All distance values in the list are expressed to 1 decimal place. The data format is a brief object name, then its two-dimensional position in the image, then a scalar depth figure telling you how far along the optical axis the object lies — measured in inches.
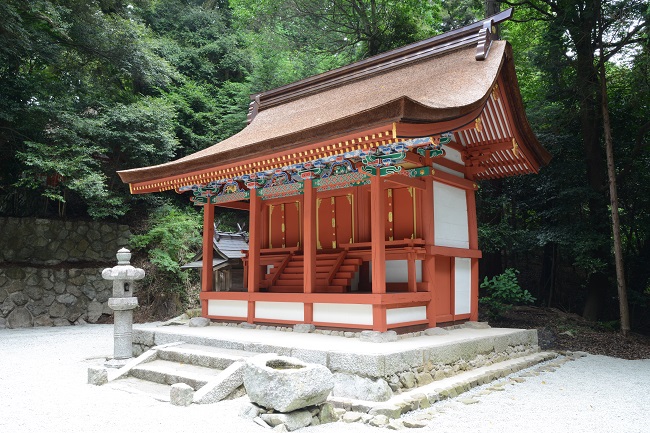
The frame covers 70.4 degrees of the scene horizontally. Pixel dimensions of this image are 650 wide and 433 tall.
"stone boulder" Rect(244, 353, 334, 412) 165.3
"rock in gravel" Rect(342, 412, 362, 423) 176.4
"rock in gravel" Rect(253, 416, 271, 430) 165.2
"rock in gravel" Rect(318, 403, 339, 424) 175.6
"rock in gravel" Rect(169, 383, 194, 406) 192.5
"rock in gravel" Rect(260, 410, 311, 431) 165.3
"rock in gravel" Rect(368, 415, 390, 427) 171.2
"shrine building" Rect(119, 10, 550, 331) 248.2
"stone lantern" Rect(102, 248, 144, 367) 270.5
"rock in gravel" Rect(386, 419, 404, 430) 168.7
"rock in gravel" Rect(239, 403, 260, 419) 172.4
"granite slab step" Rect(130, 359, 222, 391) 221.7
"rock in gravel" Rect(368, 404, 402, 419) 179.6
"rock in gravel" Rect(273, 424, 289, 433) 161.0
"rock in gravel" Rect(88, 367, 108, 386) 238.8
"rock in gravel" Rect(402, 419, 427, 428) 170.7
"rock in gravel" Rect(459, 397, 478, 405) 203.9
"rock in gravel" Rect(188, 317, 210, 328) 337.1
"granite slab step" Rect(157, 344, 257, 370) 234.0
